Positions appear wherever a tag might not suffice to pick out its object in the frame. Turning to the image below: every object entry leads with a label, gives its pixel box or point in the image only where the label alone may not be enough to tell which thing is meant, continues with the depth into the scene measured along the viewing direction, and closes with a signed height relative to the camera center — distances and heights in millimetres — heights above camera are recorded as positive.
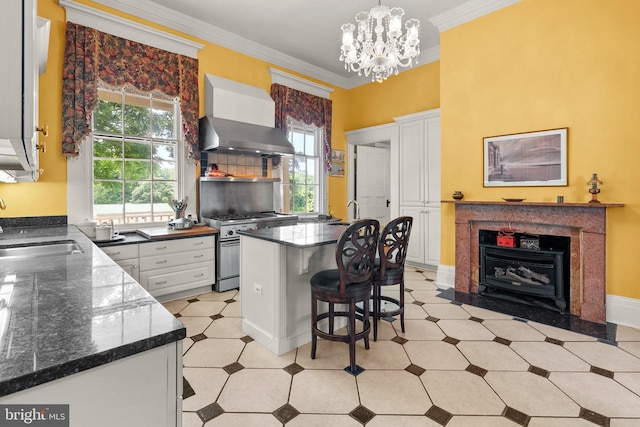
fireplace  3303 -665
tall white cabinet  4824 +447
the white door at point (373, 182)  6312 +549
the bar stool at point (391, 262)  2547 -436
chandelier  2684 +1422
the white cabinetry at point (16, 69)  662 +294
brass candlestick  3014 +207
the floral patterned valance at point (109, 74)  3291 +1542
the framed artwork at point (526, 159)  3314 +547
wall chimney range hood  4051 +1217
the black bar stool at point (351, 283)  2164 -526
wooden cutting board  3477 -248
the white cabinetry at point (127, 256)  3180 -461
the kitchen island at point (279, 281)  2432 -571
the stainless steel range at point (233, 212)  3938 -29
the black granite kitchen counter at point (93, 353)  673 -317
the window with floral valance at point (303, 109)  5102 +1704
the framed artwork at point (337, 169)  6004 +768
